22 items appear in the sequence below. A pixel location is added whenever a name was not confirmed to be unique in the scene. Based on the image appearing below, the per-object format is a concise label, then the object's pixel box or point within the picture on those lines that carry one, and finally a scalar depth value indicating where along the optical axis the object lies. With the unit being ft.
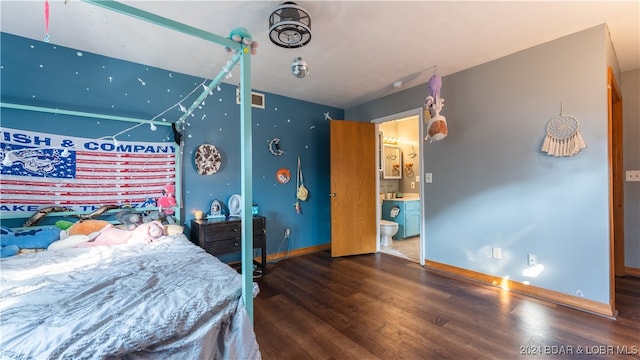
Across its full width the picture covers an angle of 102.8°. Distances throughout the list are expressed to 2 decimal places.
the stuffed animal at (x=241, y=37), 3.92
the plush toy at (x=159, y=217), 7.90
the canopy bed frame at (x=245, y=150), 3.77
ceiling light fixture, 5.65
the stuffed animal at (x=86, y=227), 6.73
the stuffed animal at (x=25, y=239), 5.70
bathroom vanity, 15.06
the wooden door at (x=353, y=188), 12.17
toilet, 13.78
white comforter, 2.69
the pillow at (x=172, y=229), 7.66
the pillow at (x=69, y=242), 6.14
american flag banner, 6.70
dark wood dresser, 8.63
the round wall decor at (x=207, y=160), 9.67
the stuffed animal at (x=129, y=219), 7.57
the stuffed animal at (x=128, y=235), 6.63
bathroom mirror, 16.78
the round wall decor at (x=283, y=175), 11.95
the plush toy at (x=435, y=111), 8.89
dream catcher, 7.07
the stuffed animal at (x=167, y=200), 8.39
